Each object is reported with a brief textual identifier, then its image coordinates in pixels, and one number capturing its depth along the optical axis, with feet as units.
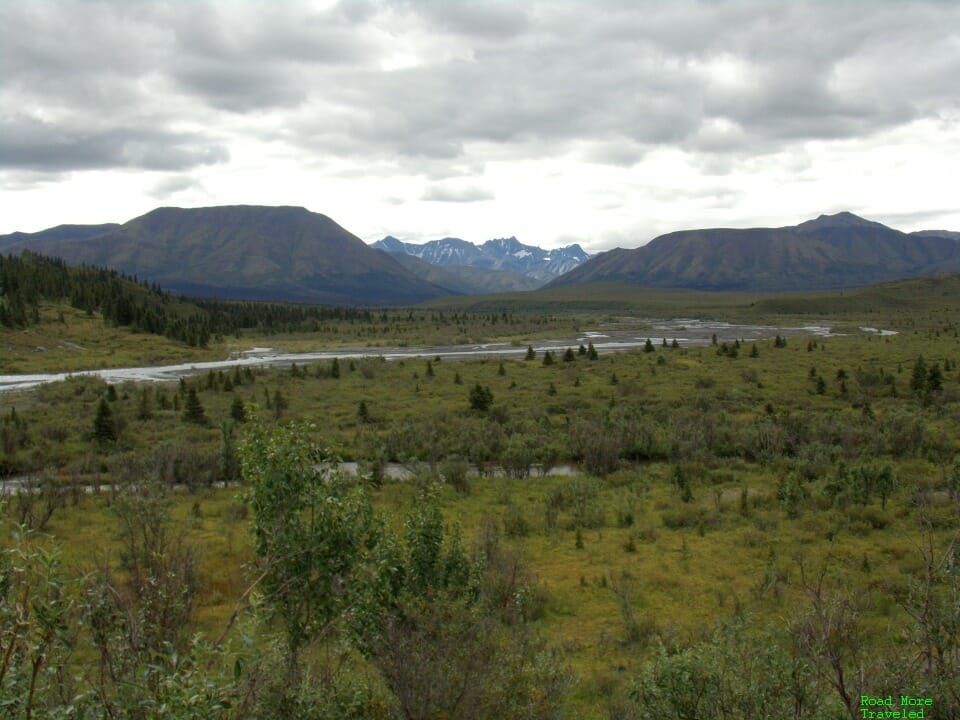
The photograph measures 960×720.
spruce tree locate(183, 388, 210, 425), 128.77
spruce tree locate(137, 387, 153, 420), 130.41
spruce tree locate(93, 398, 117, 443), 112.78
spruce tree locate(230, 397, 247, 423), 125.80
